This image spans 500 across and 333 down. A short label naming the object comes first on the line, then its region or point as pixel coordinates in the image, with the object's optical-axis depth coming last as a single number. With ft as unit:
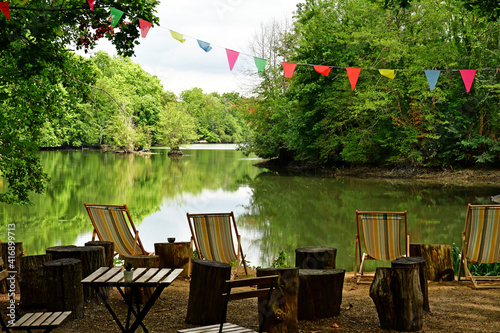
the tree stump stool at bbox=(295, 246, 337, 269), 13.80
